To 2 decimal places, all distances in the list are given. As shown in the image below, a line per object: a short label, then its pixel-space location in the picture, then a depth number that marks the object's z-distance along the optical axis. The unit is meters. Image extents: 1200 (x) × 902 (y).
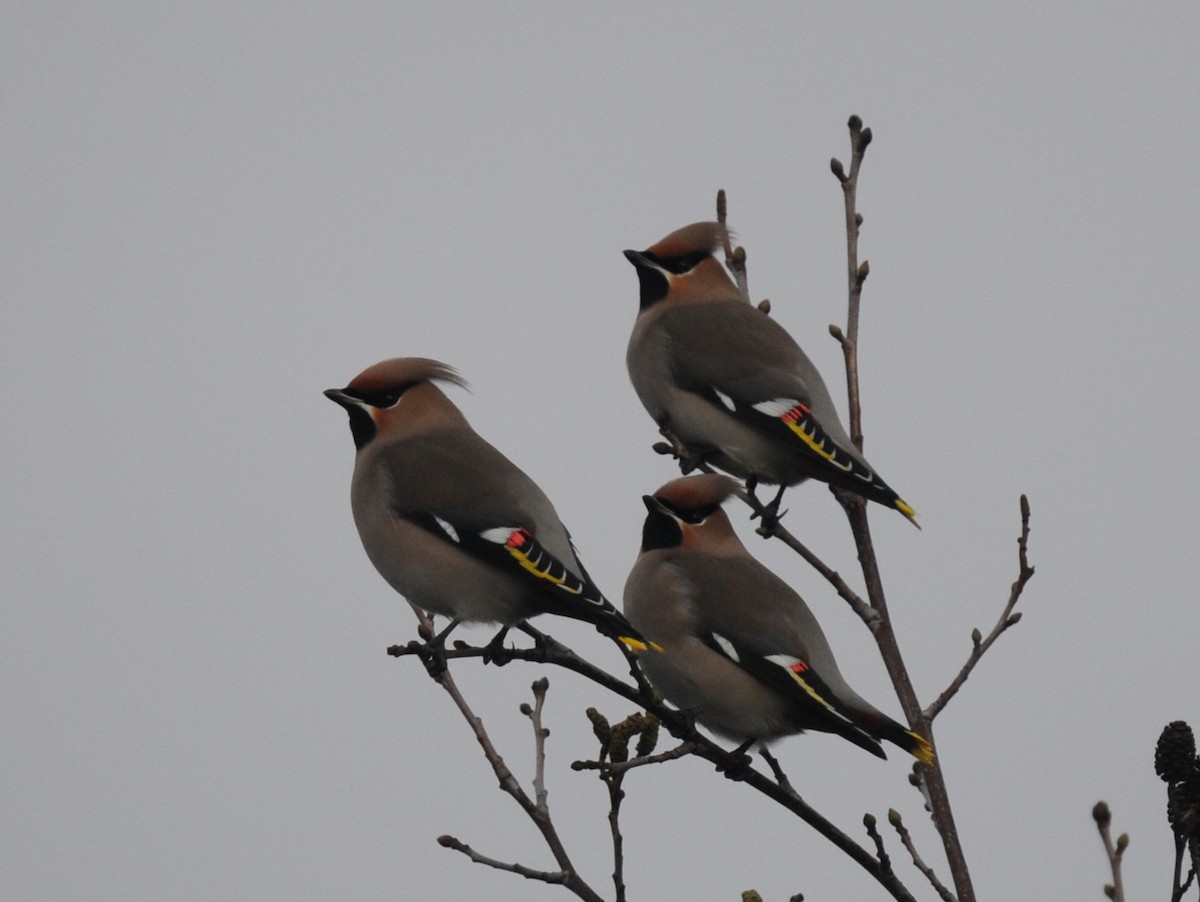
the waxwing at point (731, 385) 11.62
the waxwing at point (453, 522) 8.89
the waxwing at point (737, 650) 9.73
